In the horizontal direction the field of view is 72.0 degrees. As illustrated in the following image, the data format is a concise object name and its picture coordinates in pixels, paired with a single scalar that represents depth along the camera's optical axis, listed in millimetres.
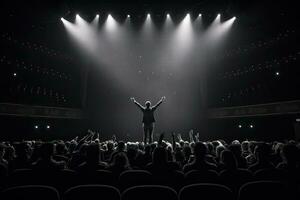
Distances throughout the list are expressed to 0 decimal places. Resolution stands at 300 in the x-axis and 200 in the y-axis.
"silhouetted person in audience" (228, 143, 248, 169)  4676
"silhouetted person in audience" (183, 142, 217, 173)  3986
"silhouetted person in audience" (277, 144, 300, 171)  3676
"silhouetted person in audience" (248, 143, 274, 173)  4121
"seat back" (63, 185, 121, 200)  2275
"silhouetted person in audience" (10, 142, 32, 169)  4480
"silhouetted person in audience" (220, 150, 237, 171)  3705
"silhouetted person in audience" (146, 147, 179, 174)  3894
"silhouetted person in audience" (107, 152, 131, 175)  4184
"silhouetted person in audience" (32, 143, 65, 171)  3820
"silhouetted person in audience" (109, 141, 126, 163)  5176
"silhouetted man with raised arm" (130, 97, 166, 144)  9180
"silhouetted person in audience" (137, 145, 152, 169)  5142
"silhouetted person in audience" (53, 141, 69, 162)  5771
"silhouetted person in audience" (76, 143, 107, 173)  3790
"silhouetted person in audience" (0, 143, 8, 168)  5252
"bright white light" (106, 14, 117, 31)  18334
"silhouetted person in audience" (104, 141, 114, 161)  6710
